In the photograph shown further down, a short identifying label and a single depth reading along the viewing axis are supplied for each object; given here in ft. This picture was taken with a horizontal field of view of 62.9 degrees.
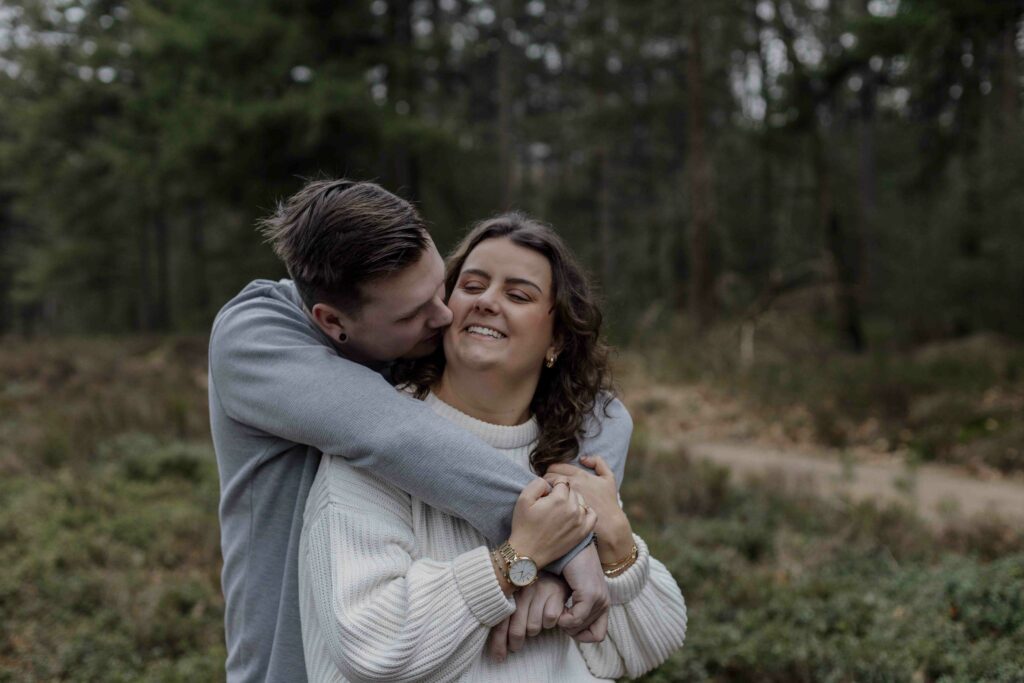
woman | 6.07
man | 6.50
